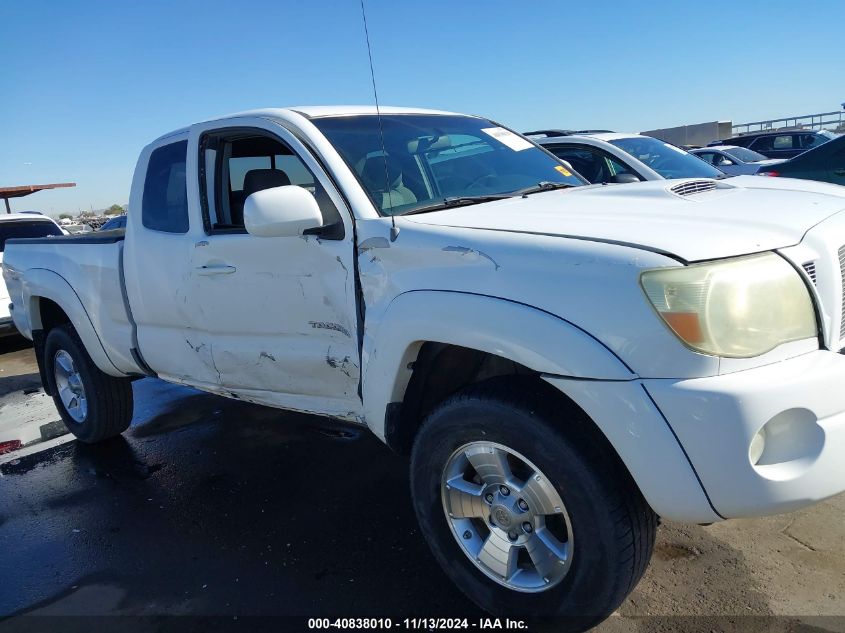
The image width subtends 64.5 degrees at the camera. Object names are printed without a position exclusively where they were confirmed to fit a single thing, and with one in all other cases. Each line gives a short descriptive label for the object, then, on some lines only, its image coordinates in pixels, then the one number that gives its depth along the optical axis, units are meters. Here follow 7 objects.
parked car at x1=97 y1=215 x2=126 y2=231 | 13.16
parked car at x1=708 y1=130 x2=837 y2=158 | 17.50
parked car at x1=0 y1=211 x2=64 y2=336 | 8.96
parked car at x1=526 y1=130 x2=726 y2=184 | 6.95
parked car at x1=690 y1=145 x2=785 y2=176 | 12.55
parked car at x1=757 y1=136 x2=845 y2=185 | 7.33
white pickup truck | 1.88
